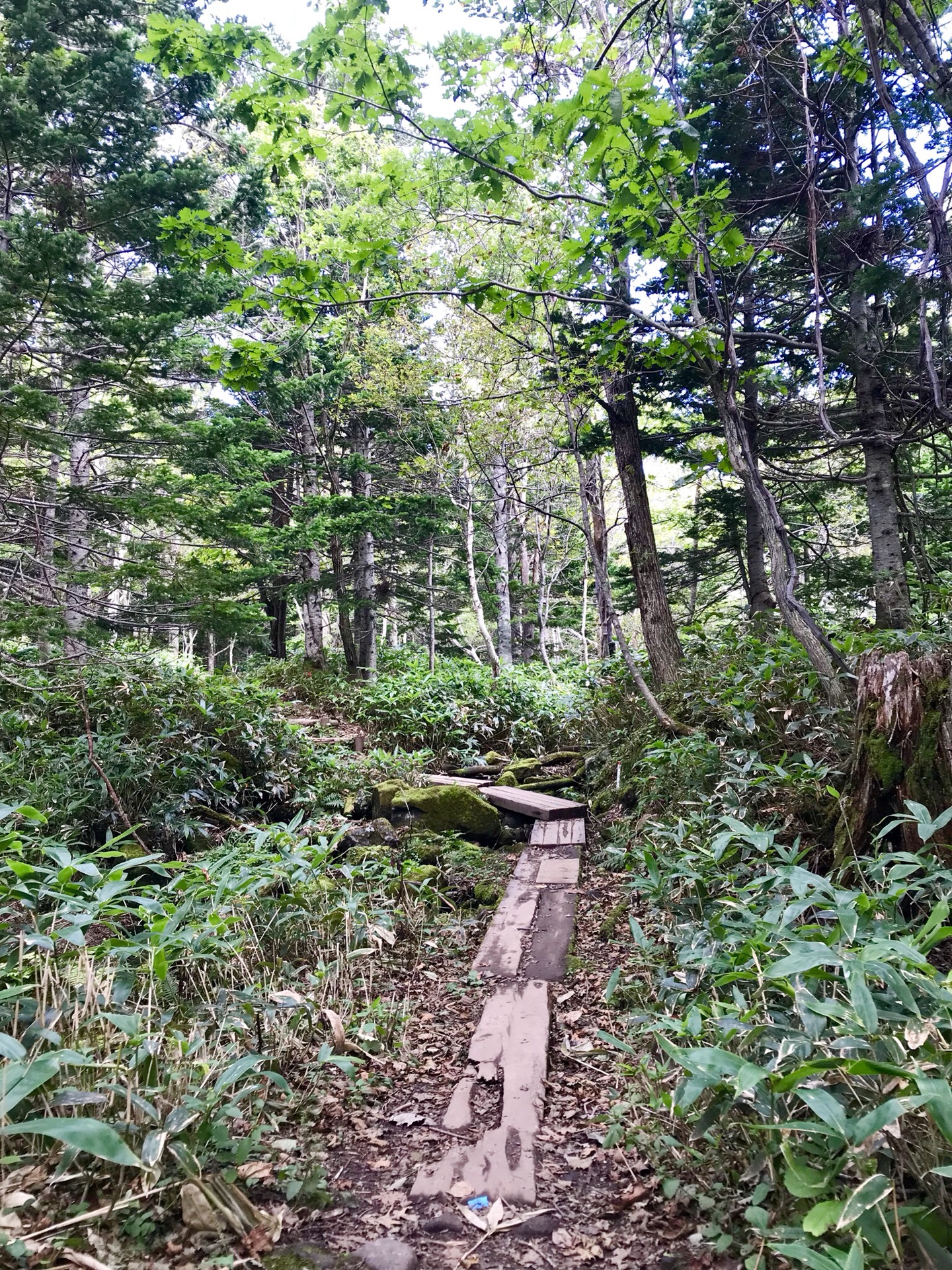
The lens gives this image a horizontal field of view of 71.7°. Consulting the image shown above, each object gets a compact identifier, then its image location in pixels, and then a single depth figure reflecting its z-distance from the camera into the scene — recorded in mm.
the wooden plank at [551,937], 4094
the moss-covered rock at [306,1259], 1948
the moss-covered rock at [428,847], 5992
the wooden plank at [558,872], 5492
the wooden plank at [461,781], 8156
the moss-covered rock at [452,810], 6855
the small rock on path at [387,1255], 2014
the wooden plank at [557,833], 6481
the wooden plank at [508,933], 4176
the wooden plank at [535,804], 7004
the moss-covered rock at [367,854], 5266
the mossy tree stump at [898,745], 3283
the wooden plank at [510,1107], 2395
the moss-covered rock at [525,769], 8648
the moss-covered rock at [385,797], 7031
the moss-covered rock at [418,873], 5305
